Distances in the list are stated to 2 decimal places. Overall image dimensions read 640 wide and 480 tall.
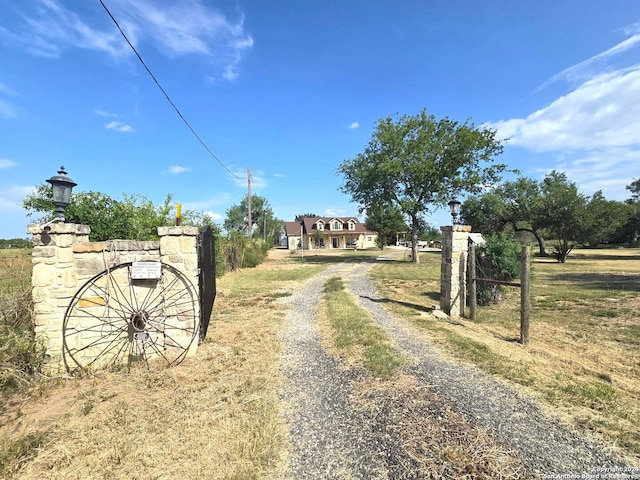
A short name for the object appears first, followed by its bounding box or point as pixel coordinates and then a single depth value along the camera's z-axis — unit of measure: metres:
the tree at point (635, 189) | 46.19
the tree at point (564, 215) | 22.86
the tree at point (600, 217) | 22.66
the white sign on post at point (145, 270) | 4.36
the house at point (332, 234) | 47.56
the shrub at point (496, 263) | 8.62
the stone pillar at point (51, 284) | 4.08
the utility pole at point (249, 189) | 22.30
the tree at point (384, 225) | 39.36
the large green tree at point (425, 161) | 21.56
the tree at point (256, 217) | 54.91
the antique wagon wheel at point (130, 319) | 4.25
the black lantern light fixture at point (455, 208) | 7.80
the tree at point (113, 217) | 8.24
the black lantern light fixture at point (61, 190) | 4.18
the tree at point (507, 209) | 27.66
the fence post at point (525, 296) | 5.30
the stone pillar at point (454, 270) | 7.23
